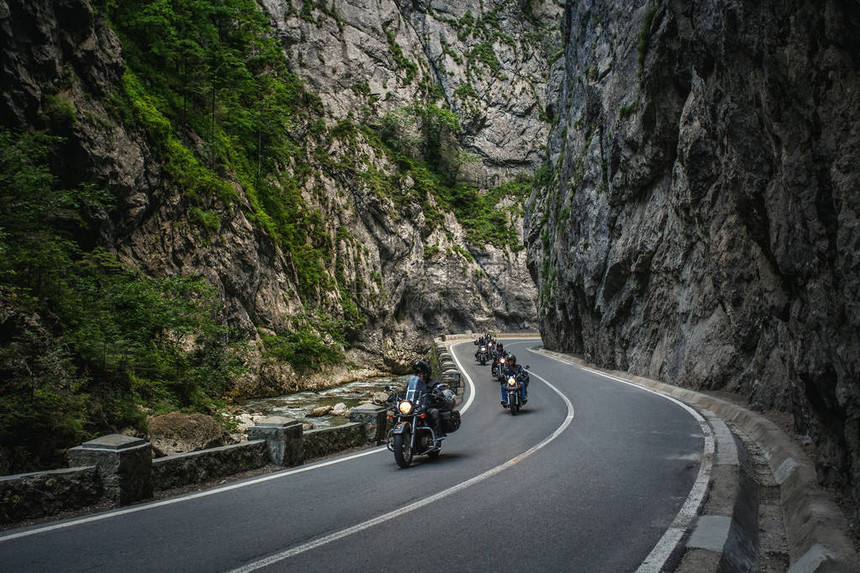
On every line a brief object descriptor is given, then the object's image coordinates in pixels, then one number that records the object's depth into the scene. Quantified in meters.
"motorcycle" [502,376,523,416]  13.66
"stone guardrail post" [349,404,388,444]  11.06
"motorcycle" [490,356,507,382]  21.70
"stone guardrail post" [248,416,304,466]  8.68
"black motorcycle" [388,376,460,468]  8.14
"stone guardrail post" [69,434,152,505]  6.14
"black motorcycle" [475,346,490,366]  31.07
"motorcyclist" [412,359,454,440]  8.67
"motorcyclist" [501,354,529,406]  14.02
